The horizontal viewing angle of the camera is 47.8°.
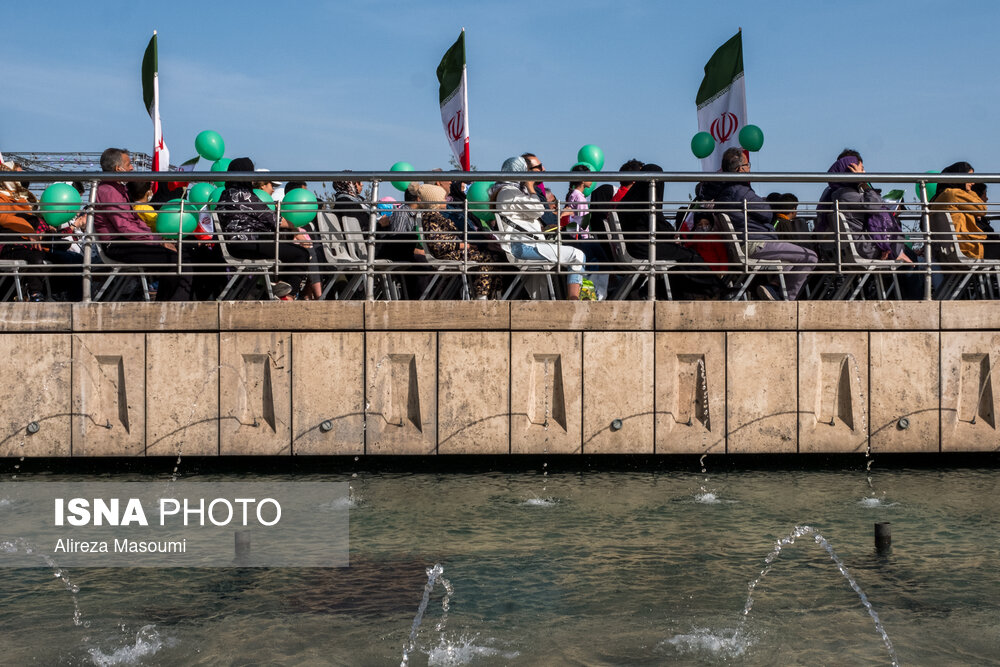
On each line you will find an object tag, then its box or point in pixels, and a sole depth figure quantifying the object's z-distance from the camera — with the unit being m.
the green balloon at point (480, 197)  9.43
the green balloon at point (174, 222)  9.68
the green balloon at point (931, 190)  10.90
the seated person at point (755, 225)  9.42
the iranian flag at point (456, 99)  15.12
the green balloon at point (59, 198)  10.27
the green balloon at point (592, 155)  15.08
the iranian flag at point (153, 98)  15.11
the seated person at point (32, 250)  9.63
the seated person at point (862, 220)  9.41
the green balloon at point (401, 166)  16.08
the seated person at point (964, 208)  9.81
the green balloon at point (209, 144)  15.81
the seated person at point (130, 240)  9.41
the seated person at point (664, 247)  9.51
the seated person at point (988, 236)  9.80
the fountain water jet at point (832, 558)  5.21
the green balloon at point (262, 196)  10.74
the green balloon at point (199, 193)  14.22
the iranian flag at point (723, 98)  15.14
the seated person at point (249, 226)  9.39
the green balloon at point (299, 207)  9.29
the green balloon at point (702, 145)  14.88
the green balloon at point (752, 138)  14.02
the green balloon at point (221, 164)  16.23
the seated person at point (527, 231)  9.37
